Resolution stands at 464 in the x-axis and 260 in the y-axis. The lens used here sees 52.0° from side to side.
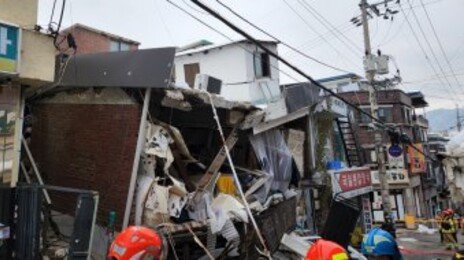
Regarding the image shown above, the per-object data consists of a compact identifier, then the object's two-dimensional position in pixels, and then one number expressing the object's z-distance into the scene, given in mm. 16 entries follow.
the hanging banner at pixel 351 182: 16594
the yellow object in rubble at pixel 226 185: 11172
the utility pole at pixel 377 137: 21656
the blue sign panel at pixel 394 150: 23094
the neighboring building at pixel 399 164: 42031
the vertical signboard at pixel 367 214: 22038
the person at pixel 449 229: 21500
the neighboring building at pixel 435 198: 51031
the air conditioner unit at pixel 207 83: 11828
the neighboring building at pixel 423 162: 45156
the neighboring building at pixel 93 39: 23062
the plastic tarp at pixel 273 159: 12836
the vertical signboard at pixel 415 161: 44281
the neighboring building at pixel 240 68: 24734
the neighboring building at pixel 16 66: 7504
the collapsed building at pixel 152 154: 9242
